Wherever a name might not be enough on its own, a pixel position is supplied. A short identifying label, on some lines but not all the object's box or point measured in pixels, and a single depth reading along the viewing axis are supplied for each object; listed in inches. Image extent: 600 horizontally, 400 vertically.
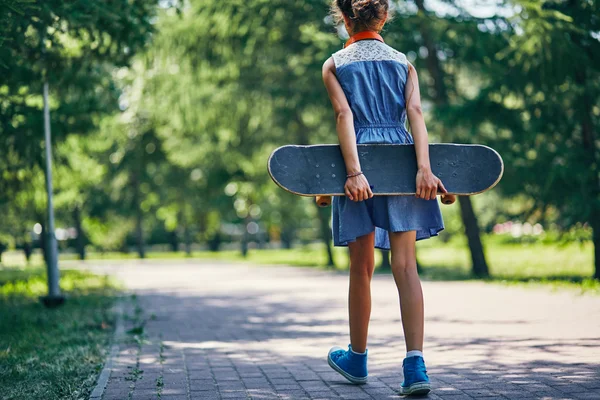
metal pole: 441.1
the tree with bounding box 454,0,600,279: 462.3
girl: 167.8
